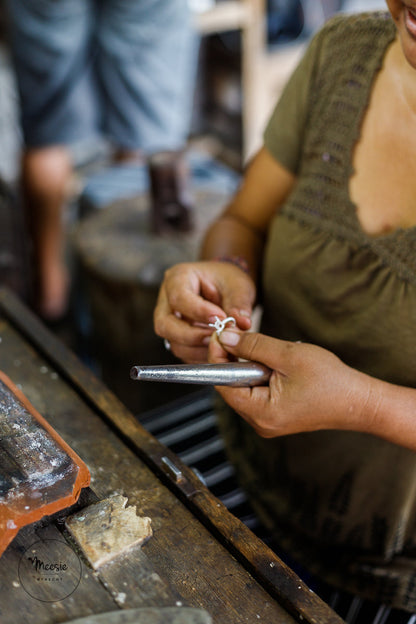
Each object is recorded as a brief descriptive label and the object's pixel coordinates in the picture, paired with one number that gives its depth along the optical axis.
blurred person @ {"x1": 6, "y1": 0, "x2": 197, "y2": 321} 2.46
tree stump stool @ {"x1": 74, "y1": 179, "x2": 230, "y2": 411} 1.87
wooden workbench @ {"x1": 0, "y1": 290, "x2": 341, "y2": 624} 0.69
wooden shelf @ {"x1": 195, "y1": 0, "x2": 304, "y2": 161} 3.34
